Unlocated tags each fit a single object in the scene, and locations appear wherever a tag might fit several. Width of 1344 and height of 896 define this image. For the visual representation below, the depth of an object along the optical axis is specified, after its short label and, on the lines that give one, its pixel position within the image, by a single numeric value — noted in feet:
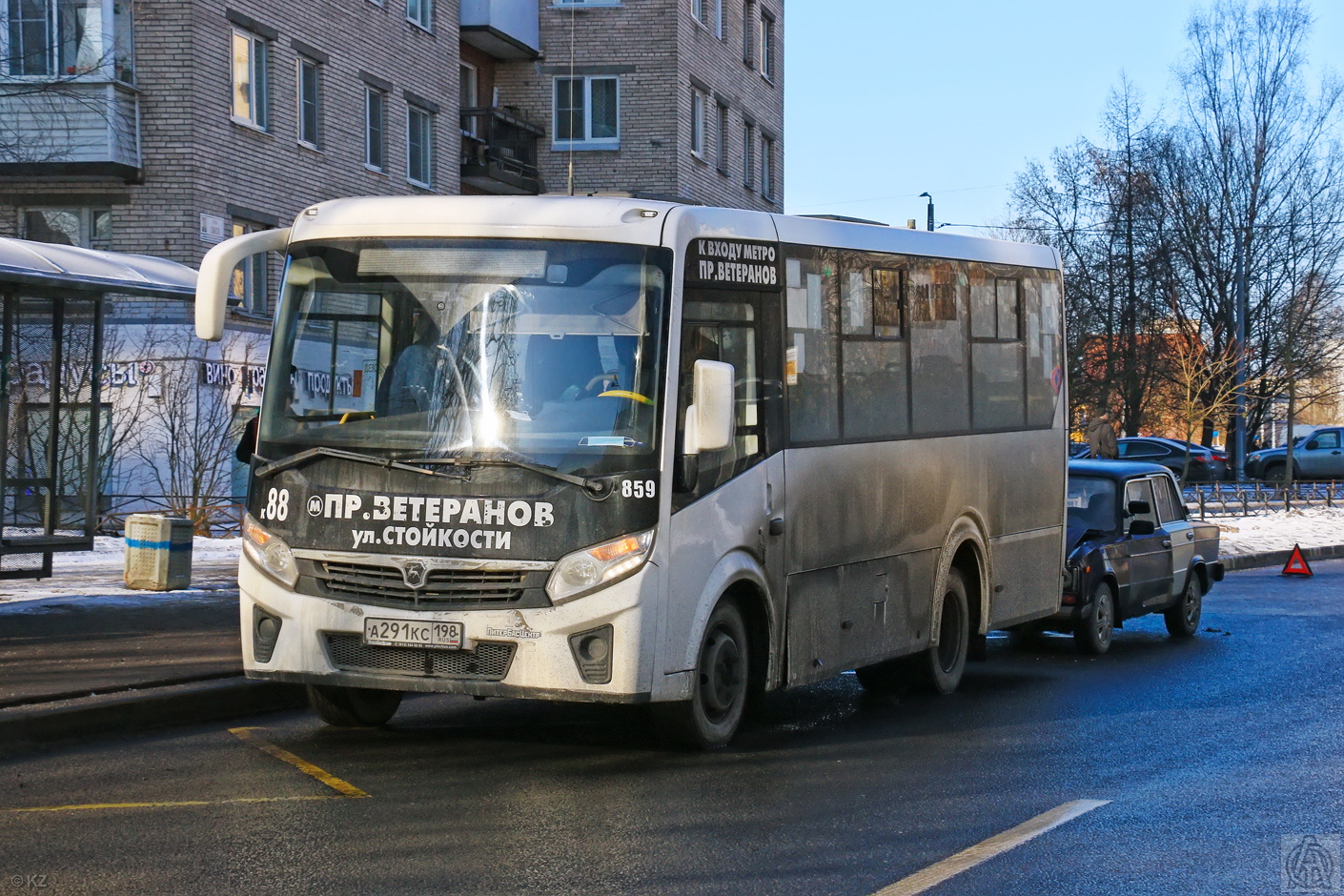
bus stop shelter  44.39
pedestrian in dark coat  89.25
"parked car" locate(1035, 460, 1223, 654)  46.29
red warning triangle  75.97
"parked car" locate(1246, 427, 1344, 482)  172.86
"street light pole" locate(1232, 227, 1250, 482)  157.99
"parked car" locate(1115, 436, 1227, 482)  164.25
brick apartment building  86.48
